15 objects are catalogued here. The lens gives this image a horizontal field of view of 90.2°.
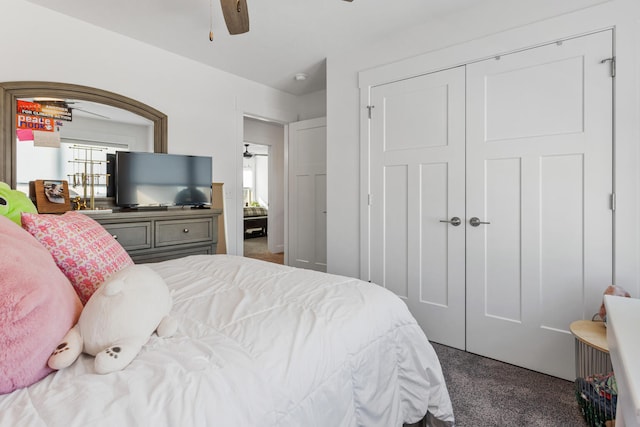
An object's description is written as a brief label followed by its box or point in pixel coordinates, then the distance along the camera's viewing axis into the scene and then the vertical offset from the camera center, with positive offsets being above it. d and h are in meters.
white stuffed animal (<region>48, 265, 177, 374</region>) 0.74 -0.31
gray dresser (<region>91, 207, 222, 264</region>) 2.37 -0.21
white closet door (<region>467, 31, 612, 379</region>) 1.96 +0.04
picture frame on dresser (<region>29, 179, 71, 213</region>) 2.32 +0.09
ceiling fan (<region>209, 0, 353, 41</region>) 1.75 +1.10
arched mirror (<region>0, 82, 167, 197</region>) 2.27 +0.63
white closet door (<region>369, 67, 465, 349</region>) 2.47 +0.07
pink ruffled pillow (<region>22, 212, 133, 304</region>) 1.09 -0.15
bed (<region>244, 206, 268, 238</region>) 7.96 -0.39
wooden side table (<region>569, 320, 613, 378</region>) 1.63 -0.82
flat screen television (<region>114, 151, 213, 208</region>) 2.80 +0.25
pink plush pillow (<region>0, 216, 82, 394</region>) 0.65 -0.24
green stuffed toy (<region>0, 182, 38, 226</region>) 1.21 +0.01
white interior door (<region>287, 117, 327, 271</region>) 4.11 +0.14
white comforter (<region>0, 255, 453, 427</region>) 0.64 -0.39
